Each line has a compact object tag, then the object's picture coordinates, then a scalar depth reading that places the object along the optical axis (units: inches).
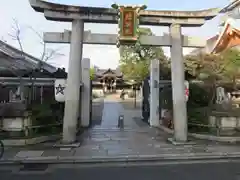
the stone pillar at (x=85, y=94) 406.0
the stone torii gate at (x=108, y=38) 276.3
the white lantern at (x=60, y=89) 299.1
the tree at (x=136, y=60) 973.6
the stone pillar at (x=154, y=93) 409.8
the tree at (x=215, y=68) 390.2
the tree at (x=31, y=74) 359.4
